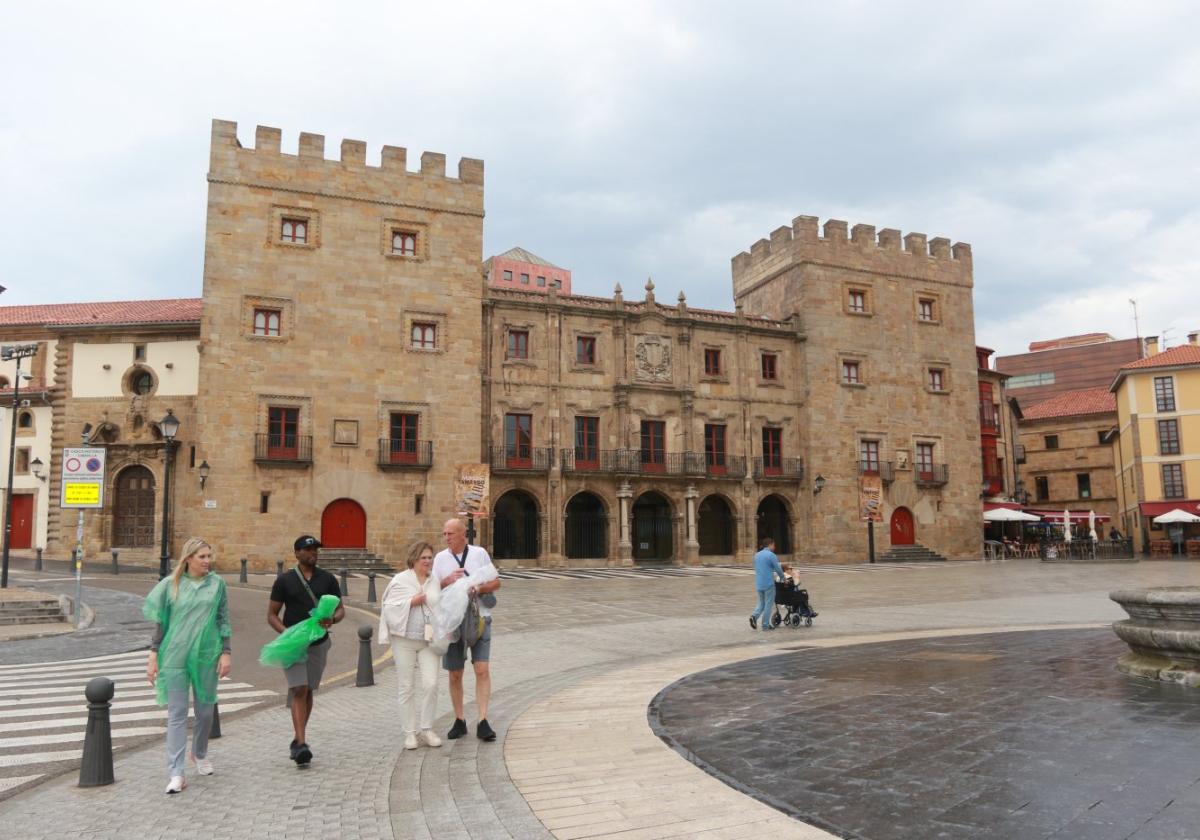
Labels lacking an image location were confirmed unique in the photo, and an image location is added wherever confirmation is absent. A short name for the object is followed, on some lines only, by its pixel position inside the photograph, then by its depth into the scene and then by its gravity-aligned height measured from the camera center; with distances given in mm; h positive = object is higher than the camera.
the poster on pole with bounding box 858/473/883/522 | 38147 +656
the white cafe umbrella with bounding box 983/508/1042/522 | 40191 -207
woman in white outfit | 6359 -845
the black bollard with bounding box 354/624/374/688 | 9531 -1566
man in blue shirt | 13969 -1013
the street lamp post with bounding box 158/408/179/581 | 20906 +1872
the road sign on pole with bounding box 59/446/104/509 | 15703 +856
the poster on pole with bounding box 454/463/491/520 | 31359 +1108
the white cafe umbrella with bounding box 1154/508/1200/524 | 38969 -367
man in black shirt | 6043 -628
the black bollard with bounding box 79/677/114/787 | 5566 -1354
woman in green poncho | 5652 -805
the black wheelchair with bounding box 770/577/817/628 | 14391 -1418
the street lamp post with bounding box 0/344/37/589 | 20234 +3866
